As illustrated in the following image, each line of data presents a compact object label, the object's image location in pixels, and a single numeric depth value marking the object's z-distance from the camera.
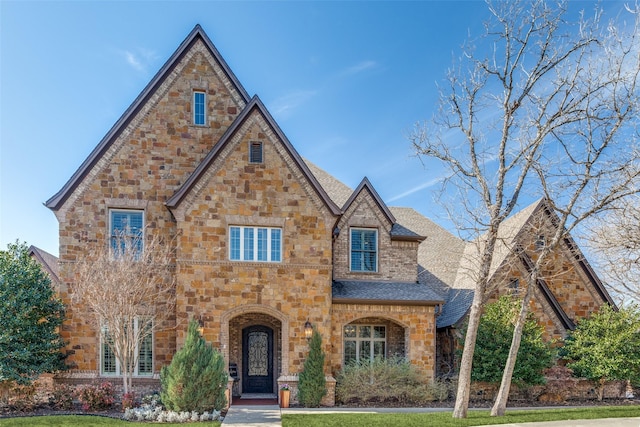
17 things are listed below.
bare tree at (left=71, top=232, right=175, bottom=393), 14.19
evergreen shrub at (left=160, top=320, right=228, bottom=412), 13.01
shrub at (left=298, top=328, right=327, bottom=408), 15.16
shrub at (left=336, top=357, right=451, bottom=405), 15.86
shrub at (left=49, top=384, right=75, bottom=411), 14.60
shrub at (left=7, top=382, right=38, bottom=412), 14.27
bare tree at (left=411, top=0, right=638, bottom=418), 12.95
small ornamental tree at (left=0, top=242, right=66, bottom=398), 14.12
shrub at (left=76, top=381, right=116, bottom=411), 14.36
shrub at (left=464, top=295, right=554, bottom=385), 16.38
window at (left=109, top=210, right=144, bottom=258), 16.08
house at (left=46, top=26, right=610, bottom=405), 15.65
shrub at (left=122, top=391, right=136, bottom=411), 14.03
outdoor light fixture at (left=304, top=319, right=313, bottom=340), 15.66
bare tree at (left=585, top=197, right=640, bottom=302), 12.17
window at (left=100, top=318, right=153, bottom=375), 15.73
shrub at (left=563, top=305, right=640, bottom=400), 16.56
